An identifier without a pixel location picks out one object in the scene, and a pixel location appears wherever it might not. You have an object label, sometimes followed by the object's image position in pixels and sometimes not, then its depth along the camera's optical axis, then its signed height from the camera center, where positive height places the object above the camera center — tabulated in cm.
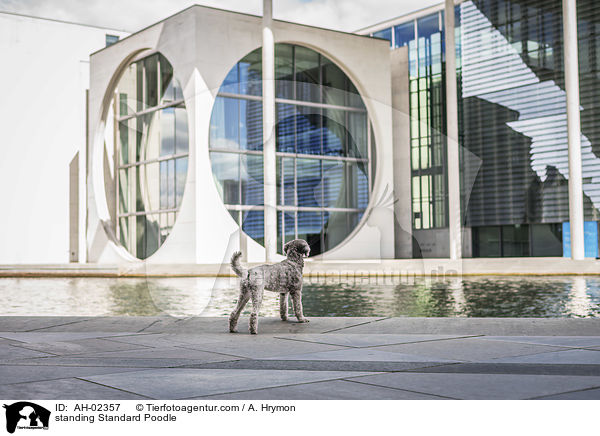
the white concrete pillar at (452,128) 3297 +513
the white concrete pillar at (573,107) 2891 +531
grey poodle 707 -38
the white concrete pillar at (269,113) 3238 +599
